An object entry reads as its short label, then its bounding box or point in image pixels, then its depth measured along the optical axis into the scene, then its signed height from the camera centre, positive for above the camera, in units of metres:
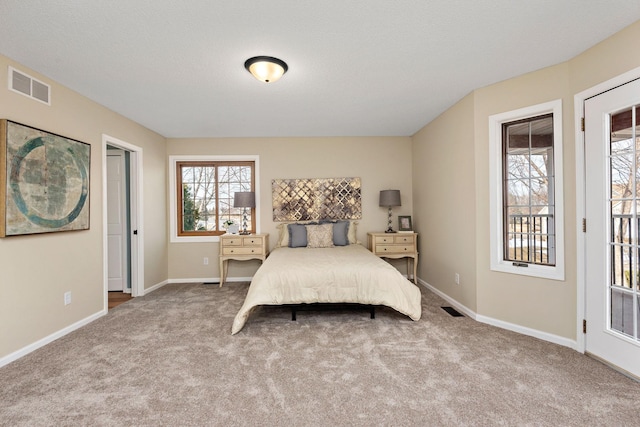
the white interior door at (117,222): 4.29 -0.11
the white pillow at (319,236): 4.27 -0.35
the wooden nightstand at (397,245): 4.42 -0.51
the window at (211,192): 4.91 +0.36
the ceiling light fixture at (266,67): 2.36 +1.20
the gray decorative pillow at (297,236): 4.28 -0.35
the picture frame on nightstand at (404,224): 4.70 -0.21
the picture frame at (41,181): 2.27 +0.30
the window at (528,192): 2.53 +0.17
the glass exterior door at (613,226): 1.99 -0.13
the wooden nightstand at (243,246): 4.43 -0.50
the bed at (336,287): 2.89 -0.75
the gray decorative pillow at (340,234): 4.38 -0.33
